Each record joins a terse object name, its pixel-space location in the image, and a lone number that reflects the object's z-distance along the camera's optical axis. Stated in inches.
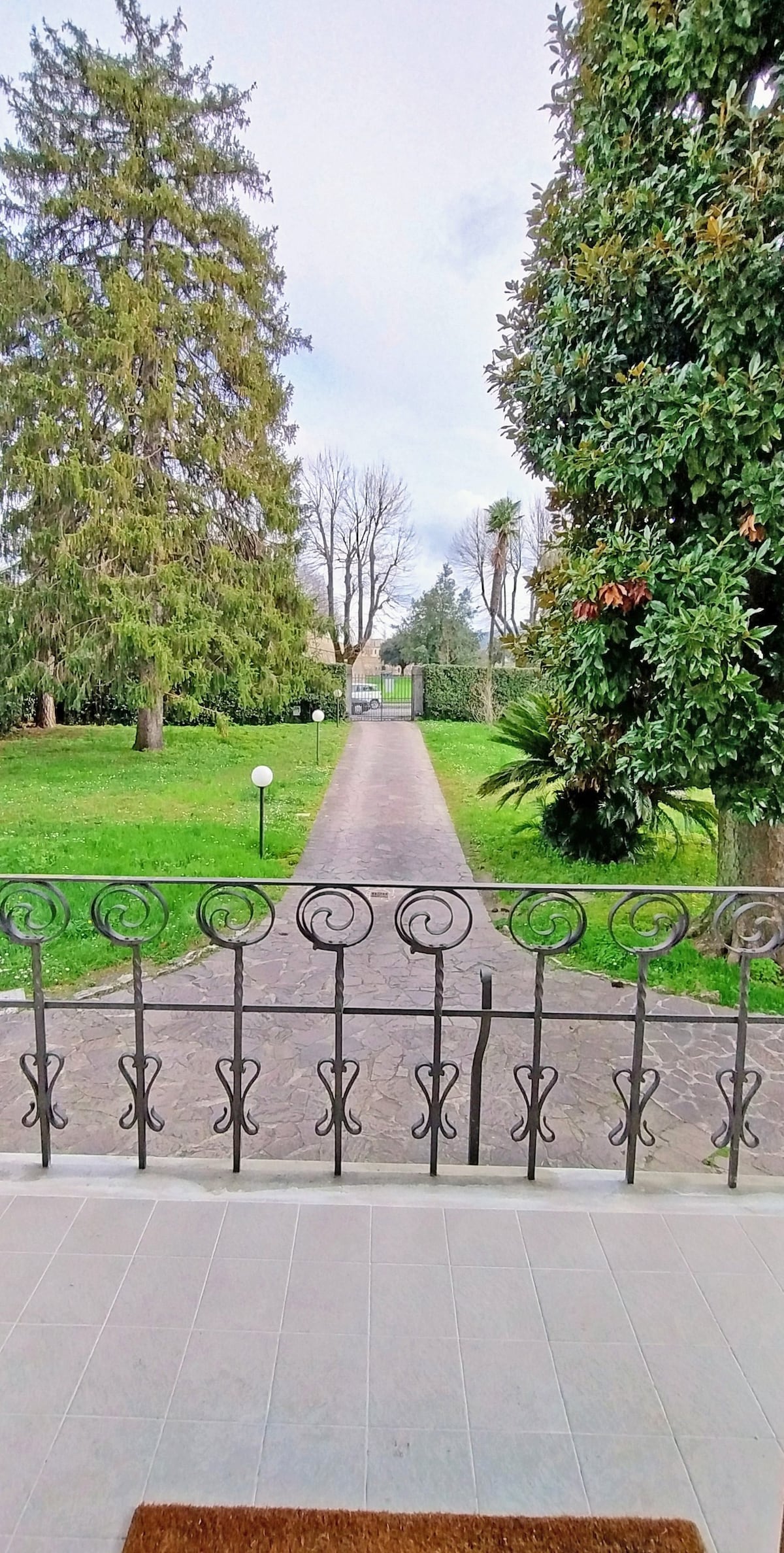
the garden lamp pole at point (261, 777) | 229.6
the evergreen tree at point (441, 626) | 985.5
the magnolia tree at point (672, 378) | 111.0
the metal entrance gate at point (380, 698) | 831.7
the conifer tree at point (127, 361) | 388.2
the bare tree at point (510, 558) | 921.1
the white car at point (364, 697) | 840.3
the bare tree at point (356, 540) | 917.8
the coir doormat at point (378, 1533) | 44.1
